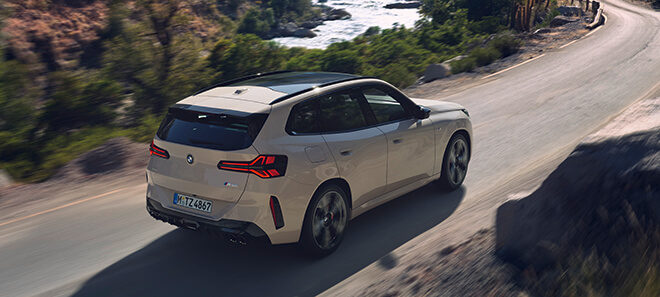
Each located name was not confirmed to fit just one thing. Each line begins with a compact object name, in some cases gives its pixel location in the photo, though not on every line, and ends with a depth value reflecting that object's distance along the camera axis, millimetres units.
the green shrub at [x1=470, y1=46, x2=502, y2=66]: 20281
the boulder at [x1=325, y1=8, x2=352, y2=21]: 70312
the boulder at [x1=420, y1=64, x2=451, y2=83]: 18944
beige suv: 5074
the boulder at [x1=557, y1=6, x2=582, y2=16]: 43719
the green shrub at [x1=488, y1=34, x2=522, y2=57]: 22047
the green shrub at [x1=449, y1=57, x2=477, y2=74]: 19109
